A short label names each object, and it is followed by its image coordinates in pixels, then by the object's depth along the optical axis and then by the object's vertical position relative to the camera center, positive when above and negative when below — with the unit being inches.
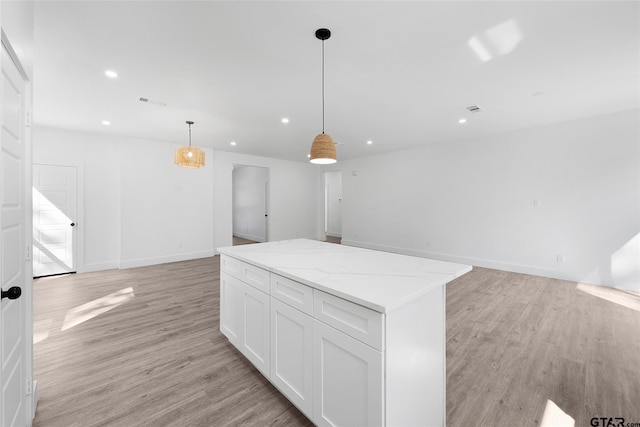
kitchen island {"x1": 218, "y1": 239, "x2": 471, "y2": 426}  45.6 -25.6
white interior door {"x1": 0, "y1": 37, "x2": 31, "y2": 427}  44.5 -6.9
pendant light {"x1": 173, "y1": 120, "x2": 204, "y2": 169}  161.2 +35.7
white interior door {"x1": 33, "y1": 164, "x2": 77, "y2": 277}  181.6 -4.4
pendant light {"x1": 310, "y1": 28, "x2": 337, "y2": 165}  90.1 +22.6
